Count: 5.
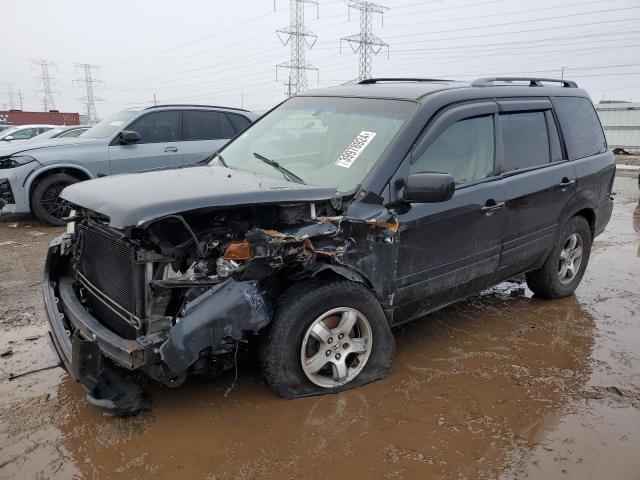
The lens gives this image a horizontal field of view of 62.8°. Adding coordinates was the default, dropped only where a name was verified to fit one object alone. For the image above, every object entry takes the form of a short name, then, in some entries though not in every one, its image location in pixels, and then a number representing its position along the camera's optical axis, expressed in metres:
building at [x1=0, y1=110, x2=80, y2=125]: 37.03
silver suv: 7.73
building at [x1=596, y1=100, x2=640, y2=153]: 33.06
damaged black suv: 2.67
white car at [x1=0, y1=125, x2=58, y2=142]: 16.41
